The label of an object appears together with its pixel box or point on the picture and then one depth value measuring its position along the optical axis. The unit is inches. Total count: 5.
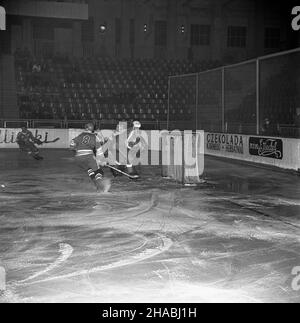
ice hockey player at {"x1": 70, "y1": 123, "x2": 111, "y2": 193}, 490.0
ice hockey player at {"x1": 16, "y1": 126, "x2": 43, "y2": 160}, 814.5
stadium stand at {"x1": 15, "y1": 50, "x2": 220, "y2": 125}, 1167.0
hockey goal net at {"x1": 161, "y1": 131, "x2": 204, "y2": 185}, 529.3
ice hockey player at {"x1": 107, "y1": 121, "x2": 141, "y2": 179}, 554.6
